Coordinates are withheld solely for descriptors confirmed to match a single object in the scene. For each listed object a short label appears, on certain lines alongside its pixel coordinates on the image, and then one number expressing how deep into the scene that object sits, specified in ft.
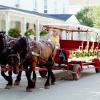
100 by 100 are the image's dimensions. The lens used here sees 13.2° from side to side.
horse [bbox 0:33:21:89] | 41.10
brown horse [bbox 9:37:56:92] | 41.55
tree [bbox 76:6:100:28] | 183.30
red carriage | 53.83
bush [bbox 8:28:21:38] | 71.06
